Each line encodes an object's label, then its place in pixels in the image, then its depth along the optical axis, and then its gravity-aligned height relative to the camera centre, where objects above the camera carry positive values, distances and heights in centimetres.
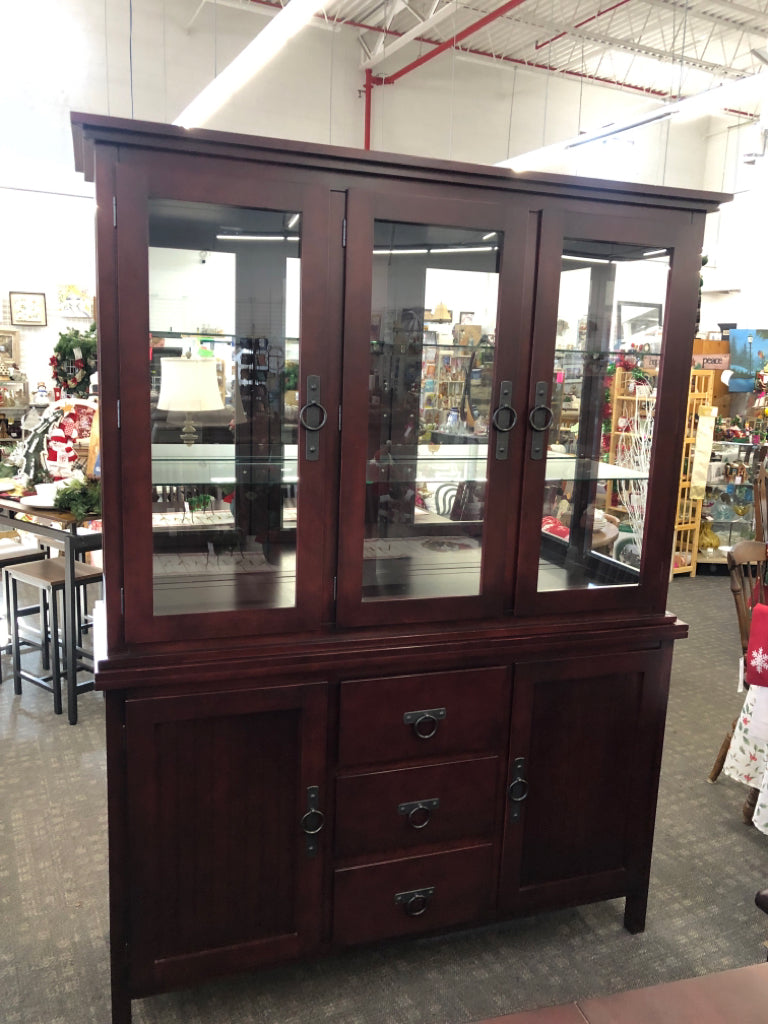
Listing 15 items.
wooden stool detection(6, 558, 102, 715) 356 -123
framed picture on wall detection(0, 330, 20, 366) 756 +8
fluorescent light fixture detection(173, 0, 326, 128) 455 +201
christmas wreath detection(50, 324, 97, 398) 458 -3
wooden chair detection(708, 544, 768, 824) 275 -72
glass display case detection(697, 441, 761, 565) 648 -92
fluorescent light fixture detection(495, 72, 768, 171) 537 +203
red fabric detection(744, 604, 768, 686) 247 -82
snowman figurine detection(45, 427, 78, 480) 379 -47
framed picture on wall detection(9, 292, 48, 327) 753 +44
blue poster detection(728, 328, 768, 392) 646 +25
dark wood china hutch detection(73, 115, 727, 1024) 170 -39
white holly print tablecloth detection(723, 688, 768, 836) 270 -127
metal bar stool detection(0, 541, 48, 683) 397 -103
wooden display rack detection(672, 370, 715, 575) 627 -96
